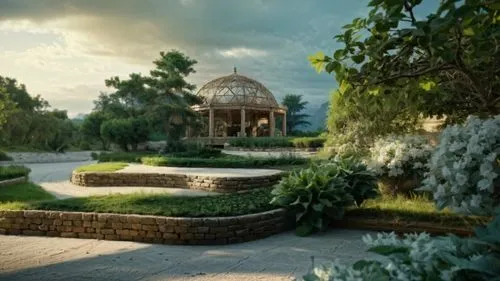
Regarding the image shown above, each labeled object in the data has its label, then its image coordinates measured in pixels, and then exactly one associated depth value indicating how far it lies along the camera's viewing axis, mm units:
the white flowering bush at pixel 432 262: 1520
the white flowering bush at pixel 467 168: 3232
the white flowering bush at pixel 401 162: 7301
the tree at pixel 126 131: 23375
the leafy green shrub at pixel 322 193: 6055
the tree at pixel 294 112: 58750
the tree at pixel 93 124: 31703
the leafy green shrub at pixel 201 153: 18312
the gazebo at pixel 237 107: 30723
